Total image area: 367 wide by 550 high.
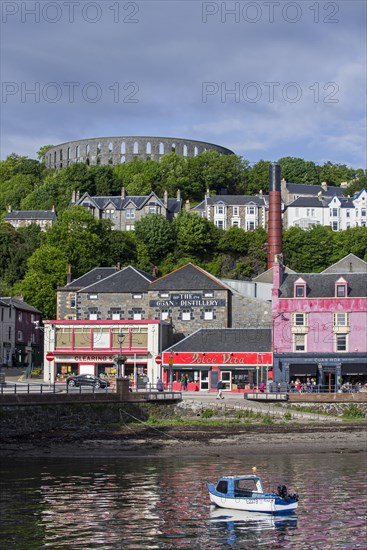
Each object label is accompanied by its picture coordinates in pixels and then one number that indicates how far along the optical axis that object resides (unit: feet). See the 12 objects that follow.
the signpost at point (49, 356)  246.15
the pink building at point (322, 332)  242.37
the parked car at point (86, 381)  223.71
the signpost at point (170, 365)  241.96
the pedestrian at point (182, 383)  244.01
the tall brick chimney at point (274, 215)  344.69
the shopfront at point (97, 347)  259.19
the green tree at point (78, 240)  364.38
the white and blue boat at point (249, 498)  116.88
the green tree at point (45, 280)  347.56
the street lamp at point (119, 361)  204.80
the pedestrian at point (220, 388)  213.21
